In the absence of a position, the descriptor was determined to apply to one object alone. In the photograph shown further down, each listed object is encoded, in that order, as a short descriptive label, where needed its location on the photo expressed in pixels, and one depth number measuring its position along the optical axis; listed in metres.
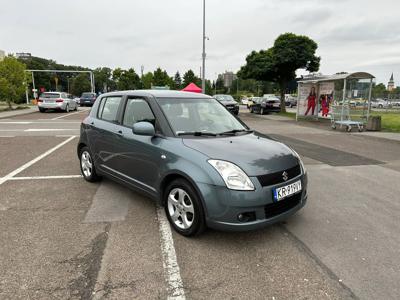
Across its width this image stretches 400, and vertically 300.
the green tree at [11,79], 25.28
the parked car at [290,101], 46.16
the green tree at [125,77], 70.75
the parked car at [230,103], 23.45
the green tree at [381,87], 70.69
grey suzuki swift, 3.21
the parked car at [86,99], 36.98
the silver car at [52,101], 24.12
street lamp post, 27.79
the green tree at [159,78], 63.47
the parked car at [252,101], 29.73
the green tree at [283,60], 23.19
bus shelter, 15.83
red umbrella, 23.69
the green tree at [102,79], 109.94
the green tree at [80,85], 105.69
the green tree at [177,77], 108.31
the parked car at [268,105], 26.94
